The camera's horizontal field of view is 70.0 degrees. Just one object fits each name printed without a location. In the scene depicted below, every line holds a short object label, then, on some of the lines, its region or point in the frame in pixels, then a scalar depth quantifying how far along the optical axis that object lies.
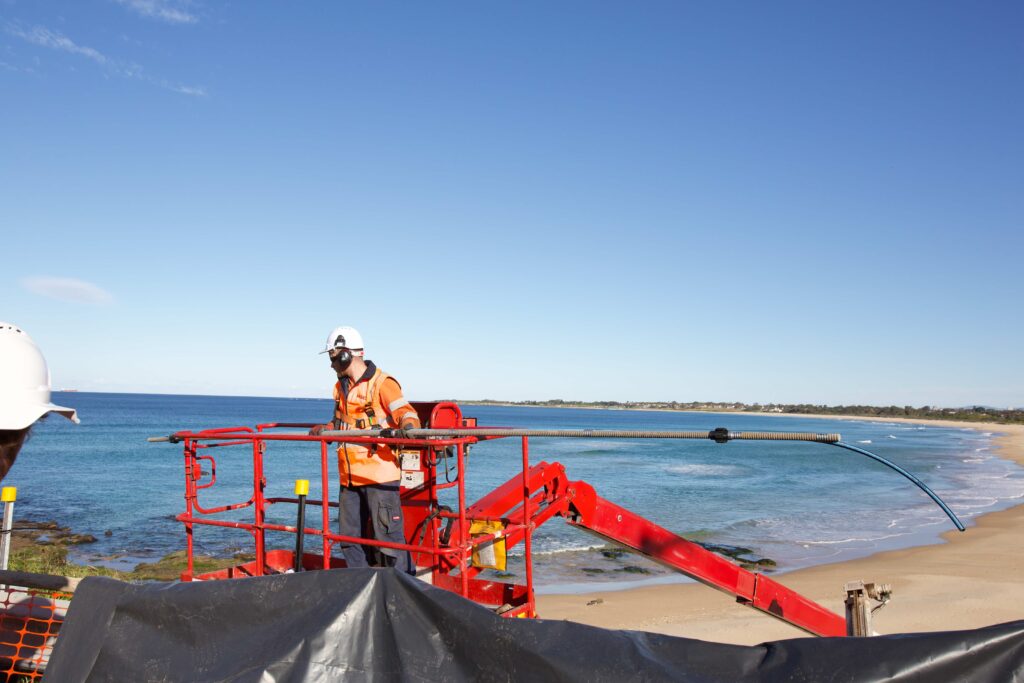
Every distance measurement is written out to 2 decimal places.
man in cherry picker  5.49
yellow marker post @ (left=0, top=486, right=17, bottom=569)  5.09
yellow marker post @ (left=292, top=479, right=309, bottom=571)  3.96
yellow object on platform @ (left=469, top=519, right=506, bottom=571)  5.23
